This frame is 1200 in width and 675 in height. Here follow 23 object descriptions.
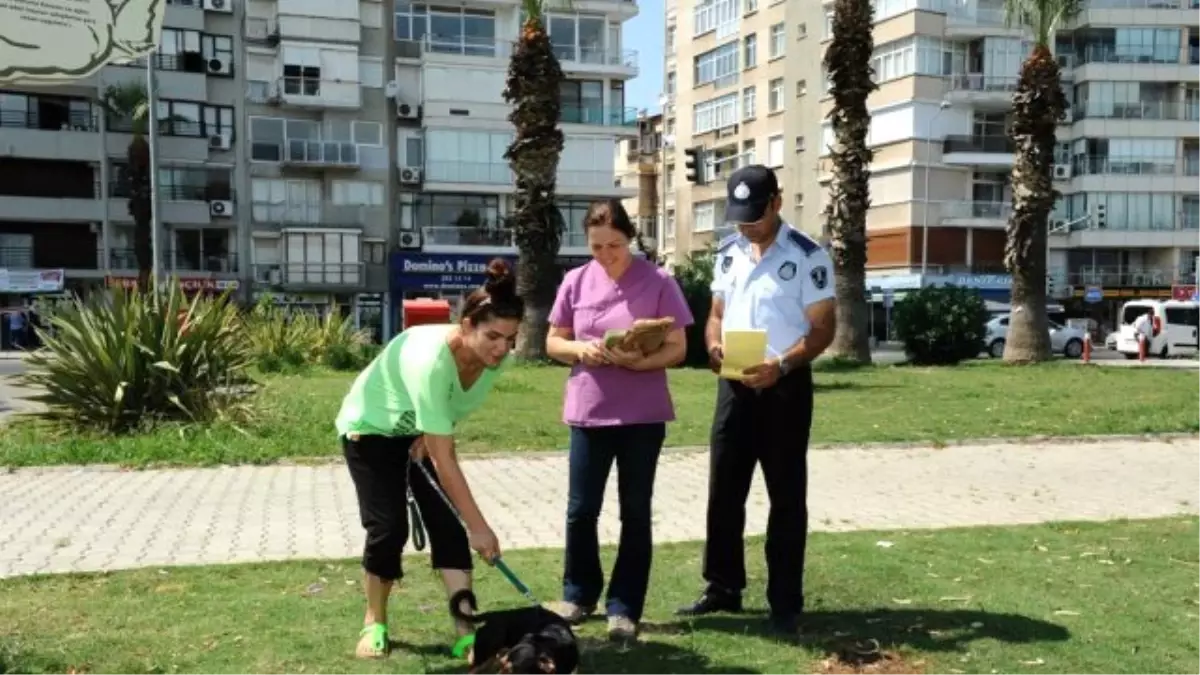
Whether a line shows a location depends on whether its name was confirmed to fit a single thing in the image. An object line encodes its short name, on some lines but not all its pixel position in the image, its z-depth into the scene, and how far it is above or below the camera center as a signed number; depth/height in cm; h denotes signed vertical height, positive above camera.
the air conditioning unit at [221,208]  4809 +367
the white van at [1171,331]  3988 -128
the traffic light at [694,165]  2983 +339
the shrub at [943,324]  2497 -64
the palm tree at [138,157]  4519 +544
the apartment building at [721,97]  6084 +1120
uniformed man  480 -33
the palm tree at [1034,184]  2542 +249
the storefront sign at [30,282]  4541 +58
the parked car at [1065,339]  4031 -158
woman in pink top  468 -43
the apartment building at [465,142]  5022 +679
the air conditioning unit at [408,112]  5059 +807
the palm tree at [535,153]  2455 +306
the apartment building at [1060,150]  5309 +692
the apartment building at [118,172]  4653 +517
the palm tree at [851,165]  2333 +266
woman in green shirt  409 -50
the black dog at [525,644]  358 -112
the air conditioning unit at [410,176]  5003 +521
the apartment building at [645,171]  7719 +847
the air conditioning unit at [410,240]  5050 +244
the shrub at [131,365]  1194 -72
